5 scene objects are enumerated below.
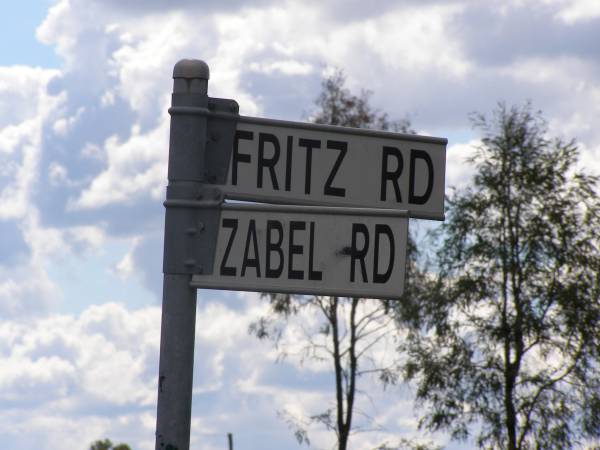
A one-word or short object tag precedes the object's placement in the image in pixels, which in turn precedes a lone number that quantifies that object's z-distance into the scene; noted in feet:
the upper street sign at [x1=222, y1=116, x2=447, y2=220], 25.67
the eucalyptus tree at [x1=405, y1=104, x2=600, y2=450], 180.31
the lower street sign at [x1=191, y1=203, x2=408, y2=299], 24.84
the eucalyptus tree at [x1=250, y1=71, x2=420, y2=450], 195.47
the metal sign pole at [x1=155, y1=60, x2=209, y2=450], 24.43
